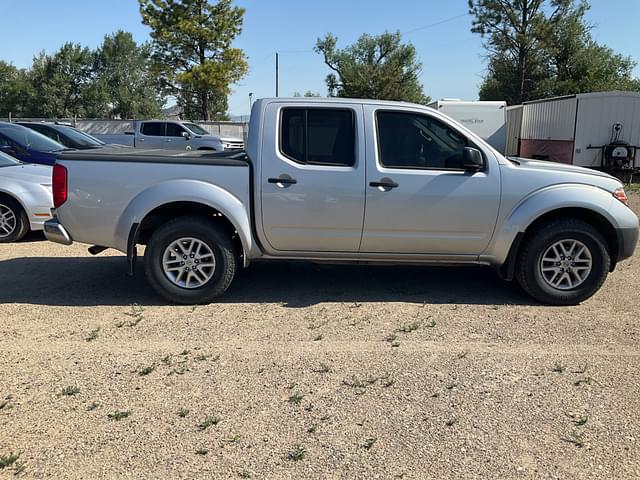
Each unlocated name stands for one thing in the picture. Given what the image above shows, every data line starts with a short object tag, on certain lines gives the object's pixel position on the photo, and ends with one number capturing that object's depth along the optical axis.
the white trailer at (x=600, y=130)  17.25
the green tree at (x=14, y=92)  53.56
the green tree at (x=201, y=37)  33.06
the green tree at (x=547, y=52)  37.31
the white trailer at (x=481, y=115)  19.81
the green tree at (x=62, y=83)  53.41
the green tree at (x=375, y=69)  44.84
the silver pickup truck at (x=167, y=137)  21.28
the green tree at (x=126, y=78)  56.75
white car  7.95
